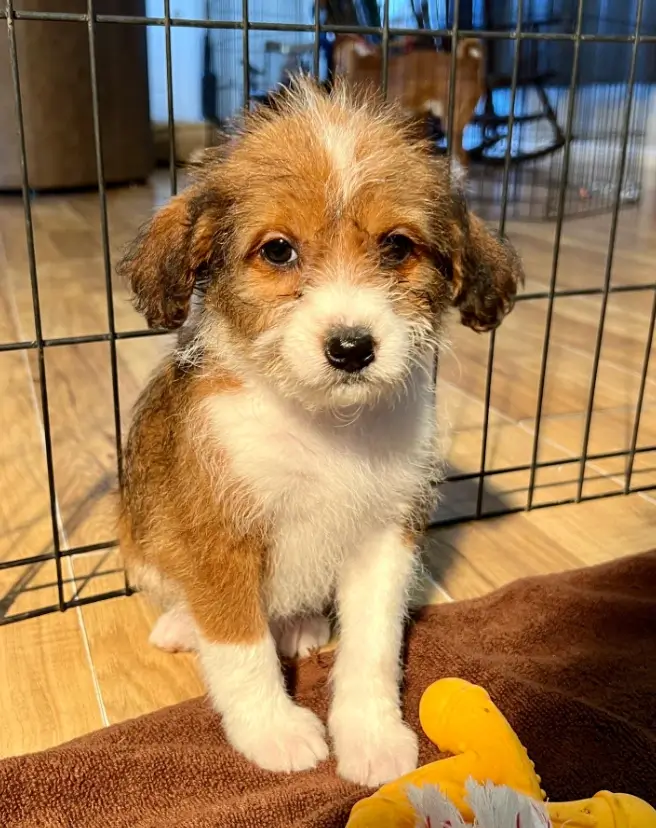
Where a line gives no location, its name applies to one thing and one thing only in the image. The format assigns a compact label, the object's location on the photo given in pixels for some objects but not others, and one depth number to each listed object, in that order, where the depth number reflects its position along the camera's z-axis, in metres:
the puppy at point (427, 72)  1.39
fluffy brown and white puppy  0.30
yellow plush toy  0.27
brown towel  0.31
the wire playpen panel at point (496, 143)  0.38
